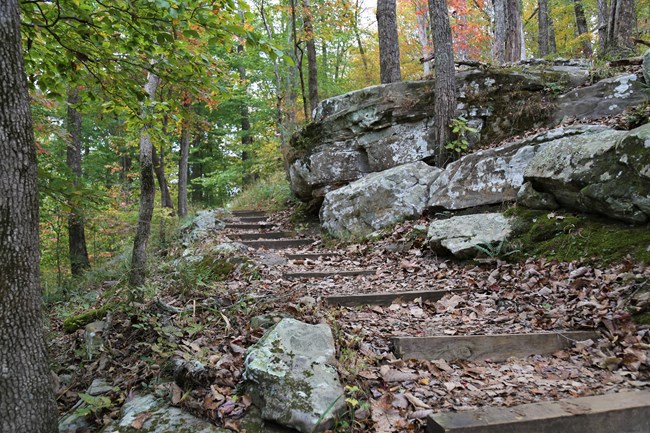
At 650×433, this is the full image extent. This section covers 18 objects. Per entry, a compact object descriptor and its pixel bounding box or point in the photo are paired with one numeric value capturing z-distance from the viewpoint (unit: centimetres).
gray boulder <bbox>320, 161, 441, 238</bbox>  709
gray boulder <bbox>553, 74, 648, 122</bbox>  628
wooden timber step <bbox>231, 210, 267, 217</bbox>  1116
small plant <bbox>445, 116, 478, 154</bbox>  740
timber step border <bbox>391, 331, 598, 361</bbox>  334
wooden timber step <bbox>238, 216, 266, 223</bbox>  1035
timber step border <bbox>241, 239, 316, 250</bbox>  774
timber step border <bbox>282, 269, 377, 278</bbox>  543
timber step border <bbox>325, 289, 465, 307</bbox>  437
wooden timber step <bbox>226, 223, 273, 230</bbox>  951
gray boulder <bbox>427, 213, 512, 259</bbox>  521
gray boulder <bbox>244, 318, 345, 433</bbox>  245
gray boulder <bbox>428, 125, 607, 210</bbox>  585
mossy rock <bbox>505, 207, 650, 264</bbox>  408
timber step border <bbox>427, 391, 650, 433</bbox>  234
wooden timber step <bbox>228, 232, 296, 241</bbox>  841
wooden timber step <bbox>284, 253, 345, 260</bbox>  666
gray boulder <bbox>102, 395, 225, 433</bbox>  247
